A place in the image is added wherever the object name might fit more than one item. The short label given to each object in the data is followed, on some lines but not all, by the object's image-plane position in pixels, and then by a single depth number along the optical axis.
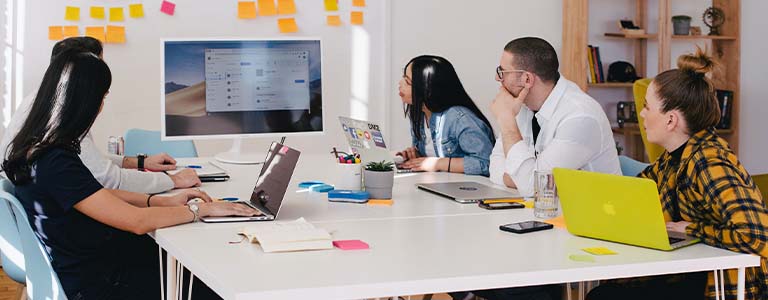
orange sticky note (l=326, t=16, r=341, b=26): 5.28
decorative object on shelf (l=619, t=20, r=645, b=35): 5.68
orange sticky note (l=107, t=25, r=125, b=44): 4.89
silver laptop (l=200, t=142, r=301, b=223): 2.39
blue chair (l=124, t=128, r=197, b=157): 4.34
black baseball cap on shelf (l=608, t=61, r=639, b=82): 5.79
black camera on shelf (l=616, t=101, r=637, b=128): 5.84
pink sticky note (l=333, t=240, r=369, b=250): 2.05
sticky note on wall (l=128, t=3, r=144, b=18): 4.92
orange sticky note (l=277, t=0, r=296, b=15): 5.17
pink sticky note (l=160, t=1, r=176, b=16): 4.96
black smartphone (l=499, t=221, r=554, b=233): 2.26
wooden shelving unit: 5.56
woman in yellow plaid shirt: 2.10
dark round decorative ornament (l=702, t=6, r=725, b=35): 5.95
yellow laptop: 2.06
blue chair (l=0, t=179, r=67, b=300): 2.30
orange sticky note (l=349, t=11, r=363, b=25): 5.32
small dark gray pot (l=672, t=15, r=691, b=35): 5.85
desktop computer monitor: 3.55
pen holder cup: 2.89
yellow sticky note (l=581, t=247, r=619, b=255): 2.04
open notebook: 2.02
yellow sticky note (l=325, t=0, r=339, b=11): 5.27
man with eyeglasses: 2.94
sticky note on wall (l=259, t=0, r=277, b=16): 5.14
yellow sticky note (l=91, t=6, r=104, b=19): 4.86
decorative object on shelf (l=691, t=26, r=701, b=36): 5.93
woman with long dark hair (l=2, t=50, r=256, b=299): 2.29
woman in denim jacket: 3.63
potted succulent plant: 2.78
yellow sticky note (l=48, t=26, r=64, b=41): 4.81
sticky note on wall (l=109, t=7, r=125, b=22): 4.88
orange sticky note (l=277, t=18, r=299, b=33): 5.20
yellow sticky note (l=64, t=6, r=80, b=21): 4.82
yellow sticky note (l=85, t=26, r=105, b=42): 4.87
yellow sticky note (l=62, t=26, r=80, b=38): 4.83
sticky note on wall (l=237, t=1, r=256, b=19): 5.11
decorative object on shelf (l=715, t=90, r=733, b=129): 5.86
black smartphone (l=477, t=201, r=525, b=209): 2.63
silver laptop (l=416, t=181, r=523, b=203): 2.79
